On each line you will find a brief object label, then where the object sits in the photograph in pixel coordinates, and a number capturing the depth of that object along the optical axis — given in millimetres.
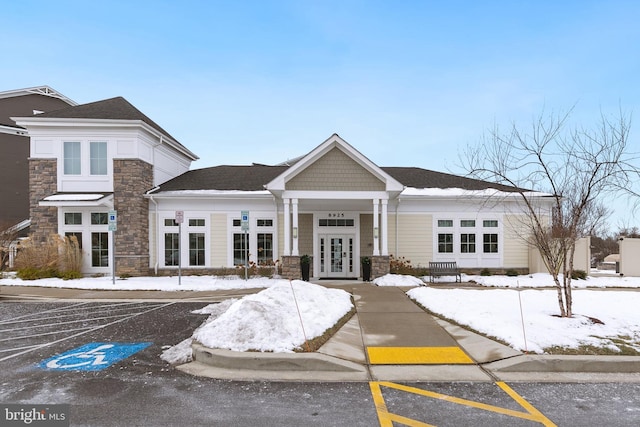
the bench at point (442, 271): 17156
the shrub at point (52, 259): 17391
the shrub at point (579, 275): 17547
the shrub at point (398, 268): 17953
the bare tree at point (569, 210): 8141
